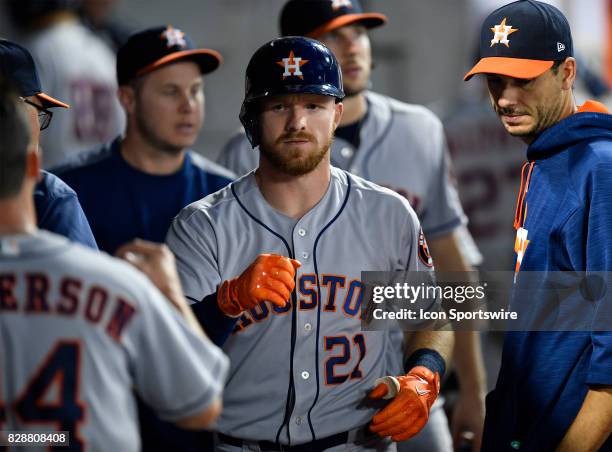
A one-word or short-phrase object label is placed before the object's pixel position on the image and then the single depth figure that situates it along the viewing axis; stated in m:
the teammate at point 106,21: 17.28
